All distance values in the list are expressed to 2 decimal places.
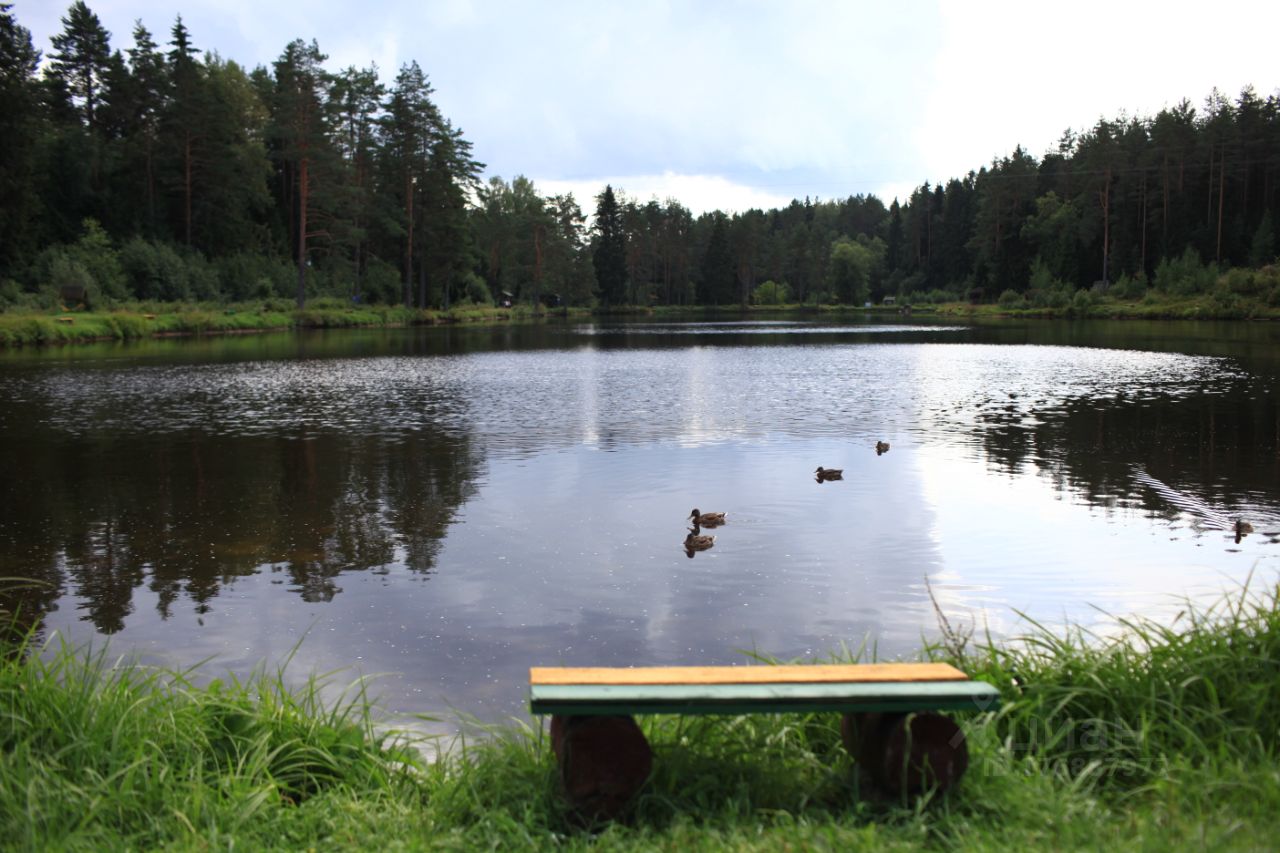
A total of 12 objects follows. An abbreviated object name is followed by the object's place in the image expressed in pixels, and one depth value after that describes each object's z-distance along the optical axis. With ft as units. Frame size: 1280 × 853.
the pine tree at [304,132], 196.54
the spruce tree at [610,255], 391.45
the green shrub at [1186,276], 240.94
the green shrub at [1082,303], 262.26
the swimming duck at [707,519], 34.71
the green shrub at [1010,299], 306.41
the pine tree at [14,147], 156.87
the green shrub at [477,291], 287.09
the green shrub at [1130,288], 263.70
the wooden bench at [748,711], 13.05
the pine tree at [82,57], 238.07
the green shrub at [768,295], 464.24
